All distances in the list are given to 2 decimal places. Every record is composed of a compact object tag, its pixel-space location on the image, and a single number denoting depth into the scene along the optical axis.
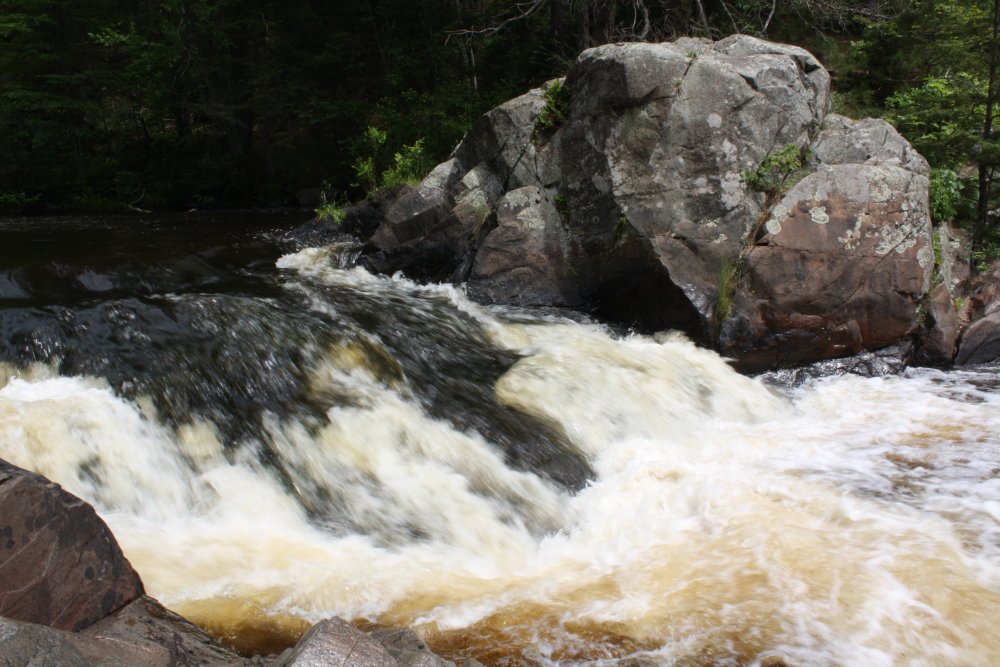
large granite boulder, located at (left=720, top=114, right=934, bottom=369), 7.28
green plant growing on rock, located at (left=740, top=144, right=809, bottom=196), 7.77
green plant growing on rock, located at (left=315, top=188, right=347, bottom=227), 11.86
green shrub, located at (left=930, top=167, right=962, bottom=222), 8.10
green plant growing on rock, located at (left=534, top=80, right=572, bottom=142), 8.84
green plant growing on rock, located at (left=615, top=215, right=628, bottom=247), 7.91
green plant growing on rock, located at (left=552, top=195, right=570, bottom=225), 8.48
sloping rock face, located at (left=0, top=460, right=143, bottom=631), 2.71
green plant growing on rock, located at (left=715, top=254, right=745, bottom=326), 7.39
